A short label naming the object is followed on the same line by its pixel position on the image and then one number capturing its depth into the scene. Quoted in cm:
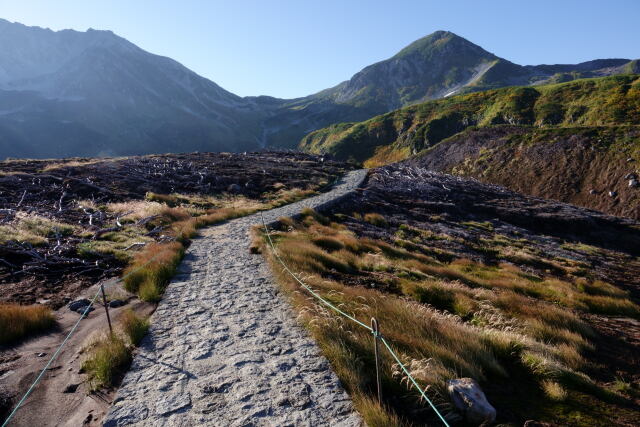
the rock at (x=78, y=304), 869
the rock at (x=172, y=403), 486
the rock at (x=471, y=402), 419
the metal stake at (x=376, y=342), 415
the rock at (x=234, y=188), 3582
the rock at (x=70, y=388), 545
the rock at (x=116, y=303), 881
